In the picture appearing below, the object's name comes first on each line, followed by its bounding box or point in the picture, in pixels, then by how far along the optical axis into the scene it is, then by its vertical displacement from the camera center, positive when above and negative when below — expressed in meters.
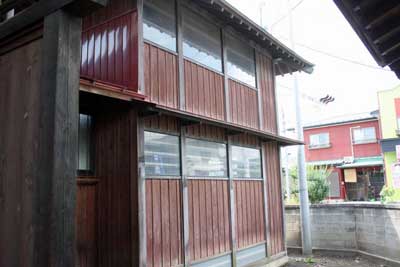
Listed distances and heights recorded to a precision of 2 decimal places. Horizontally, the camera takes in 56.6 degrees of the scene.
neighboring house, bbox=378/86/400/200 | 20.64 +3.14
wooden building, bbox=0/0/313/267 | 2.30 +0.62
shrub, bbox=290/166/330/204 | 15.37 -0.17
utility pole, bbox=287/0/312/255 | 11.05 -0.25
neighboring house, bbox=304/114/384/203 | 23.42 +1.58
